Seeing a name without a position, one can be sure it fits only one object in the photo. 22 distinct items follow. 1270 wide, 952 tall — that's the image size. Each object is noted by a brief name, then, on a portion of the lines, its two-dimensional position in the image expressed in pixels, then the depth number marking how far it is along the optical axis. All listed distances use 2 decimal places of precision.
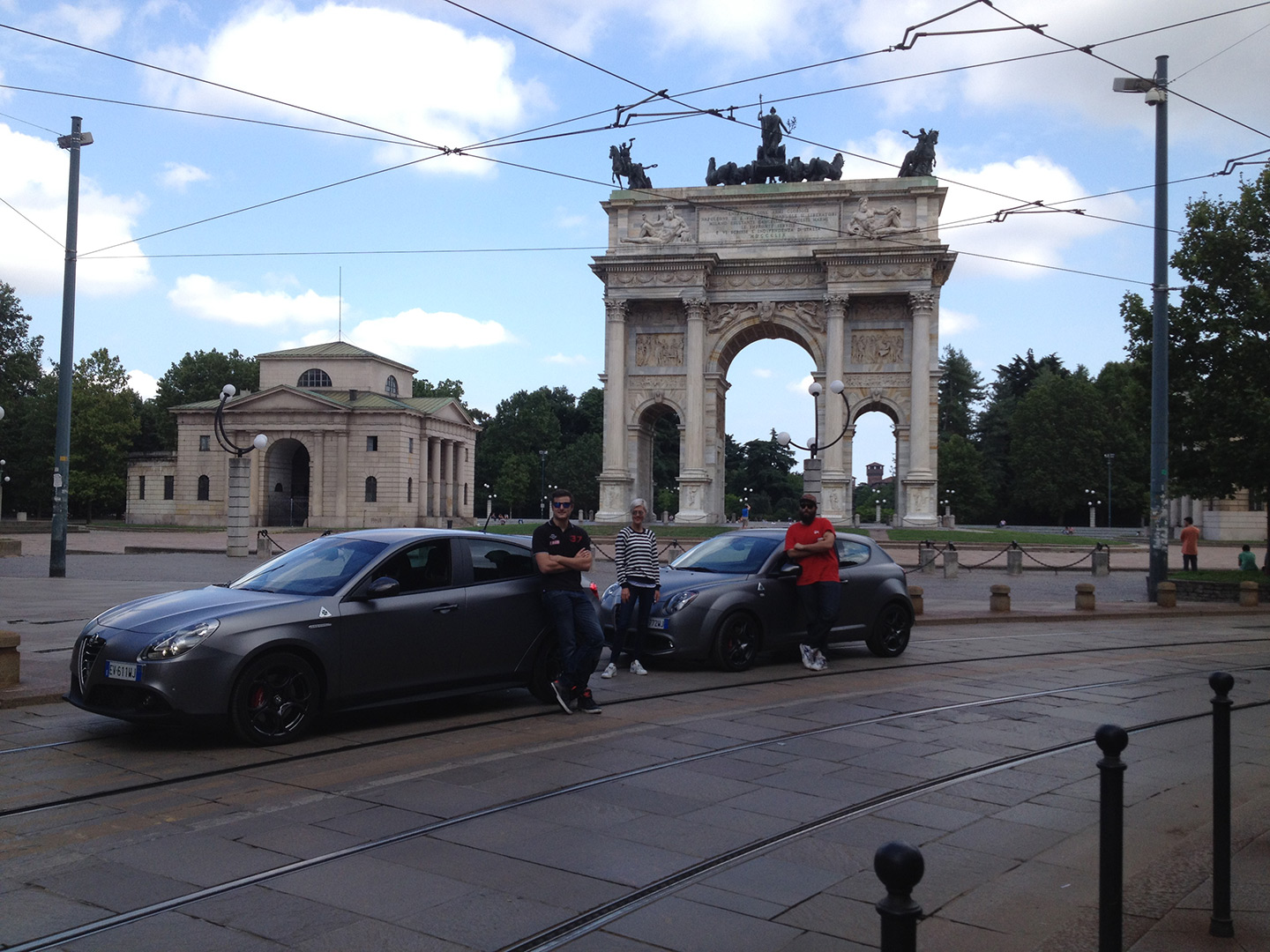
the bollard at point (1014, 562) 33.78
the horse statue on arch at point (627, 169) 54.84
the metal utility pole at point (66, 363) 24.25
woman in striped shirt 11.49
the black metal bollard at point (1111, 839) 3.75
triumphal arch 52.12
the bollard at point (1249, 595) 23.95
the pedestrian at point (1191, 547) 31.03
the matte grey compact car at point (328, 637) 7.66
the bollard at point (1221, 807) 4.52
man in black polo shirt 9.43
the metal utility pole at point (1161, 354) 22.80
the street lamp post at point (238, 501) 36.59
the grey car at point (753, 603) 12.23
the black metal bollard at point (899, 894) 2.51
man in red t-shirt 12.36
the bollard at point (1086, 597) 21.23
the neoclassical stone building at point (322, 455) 74.88
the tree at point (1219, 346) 25.38
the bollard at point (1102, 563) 34.03
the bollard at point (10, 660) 9.53
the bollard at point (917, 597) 19.15
